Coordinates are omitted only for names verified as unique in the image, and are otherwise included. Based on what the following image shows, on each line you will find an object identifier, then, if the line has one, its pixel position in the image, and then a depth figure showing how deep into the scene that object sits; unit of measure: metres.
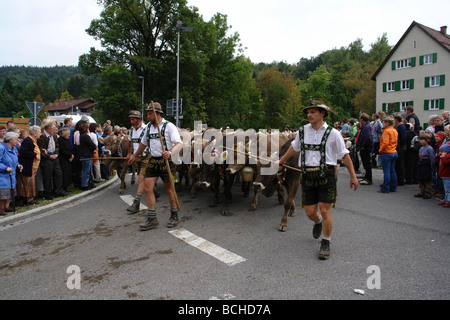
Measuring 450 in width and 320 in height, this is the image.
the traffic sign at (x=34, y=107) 12.30
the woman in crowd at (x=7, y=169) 7.21
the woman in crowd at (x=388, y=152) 8.93
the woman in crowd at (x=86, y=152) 9.98
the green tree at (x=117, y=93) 27.97
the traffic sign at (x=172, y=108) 21.92
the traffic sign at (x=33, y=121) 12.93
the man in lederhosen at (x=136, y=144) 7.45
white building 37.06
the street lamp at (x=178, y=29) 20.99
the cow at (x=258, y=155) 7.18
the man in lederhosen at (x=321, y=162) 4.46
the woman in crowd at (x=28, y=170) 8.12
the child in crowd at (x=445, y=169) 7.11
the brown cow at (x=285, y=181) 5.99
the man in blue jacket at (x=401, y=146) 9.89
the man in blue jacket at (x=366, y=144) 10.12
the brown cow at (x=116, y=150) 10.41
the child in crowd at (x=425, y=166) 8.12
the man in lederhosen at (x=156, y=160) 6.09
